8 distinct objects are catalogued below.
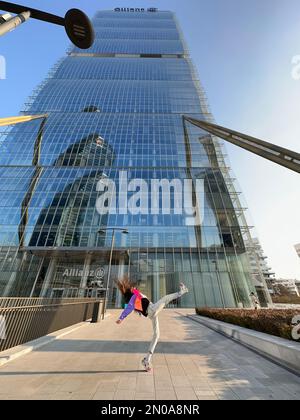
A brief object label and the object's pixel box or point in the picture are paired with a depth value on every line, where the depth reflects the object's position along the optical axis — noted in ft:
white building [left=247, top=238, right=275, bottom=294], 99.87
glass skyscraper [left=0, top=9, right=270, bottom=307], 96.07
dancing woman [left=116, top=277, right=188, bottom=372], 16.40
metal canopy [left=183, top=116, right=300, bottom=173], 24.58
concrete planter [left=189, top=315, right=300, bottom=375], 17.12
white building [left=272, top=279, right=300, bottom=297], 341.13
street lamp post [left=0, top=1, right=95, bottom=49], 16.14
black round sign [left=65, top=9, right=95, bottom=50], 16.81
